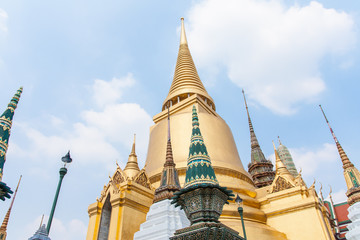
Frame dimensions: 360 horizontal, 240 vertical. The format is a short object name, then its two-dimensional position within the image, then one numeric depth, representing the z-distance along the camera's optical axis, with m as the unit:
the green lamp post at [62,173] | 5.05
